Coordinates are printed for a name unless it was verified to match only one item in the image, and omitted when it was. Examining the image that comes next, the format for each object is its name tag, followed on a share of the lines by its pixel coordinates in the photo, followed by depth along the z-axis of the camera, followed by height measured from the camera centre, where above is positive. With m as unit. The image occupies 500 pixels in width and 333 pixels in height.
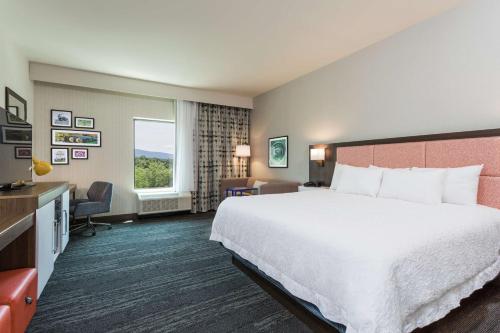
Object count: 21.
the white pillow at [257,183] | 5.08 -0.42
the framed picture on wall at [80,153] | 4.49 +0.19
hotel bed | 1.20 -0.54
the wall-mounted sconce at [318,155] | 4.04 +0.13
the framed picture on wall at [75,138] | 4.35 +0.47
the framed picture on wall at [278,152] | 5.14 +0.24
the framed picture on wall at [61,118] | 4.31 +0.81
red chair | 1.27 -0.74
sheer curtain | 5.38 +0.41
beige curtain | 5.64 +0.35
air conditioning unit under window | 4.90 -0.80
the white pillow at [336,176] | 3.49 -0.18
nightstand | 3.98 -0.40
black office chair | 3.76 -0.64
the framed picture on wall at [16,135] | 1.96 +0.26
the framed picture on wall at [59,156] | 4.33 +0.13
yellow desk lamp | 2.89 -0.05
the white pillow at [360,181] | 2.91 -0.22
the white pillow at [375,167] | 3.06 -0.05
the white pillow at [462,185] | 2.31 -0.21
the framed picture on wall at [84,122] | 4.50 +0.76
